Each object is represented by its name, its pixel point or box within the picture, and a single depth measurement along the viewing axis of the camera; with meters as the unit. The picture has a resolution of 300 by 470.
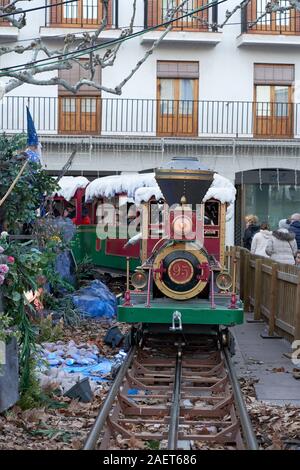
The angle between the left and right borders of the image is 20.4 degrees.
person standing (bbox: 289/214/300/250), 17.52
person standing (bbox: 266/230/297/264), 15.33
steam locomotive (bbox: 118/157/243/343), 10.99
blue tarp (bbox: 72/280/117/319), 14.68
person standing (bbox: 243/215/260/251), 20.50
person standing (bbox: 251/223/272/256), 17.61
